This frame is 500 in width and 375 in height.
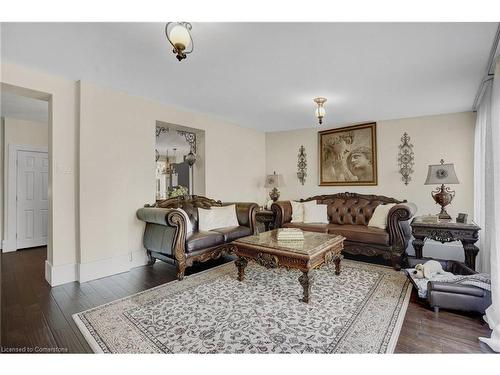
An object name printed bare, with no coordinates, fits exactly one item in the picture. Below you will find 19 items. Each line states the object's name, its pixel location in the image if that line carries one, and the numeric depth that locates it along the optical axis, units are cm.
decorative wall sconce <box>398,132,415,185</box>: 439
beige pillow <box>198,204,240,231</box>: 379
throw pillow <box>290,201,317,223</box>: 451
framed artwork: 471
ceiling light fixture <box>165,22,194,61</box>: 177
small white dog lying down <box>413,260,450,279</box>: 254
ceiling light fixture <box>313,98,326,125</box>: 354
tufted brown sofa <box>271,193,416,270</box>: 342
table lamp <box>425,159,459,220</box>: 348
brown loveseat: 307
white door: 464
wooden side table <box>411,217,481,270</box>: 295
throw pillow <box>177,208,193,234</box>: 356
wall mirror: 460
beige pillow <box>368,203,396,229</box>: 373
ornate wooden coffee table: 237
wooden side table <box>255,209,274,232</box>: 474
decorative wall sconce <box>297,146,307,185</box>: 547
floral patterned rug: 171
